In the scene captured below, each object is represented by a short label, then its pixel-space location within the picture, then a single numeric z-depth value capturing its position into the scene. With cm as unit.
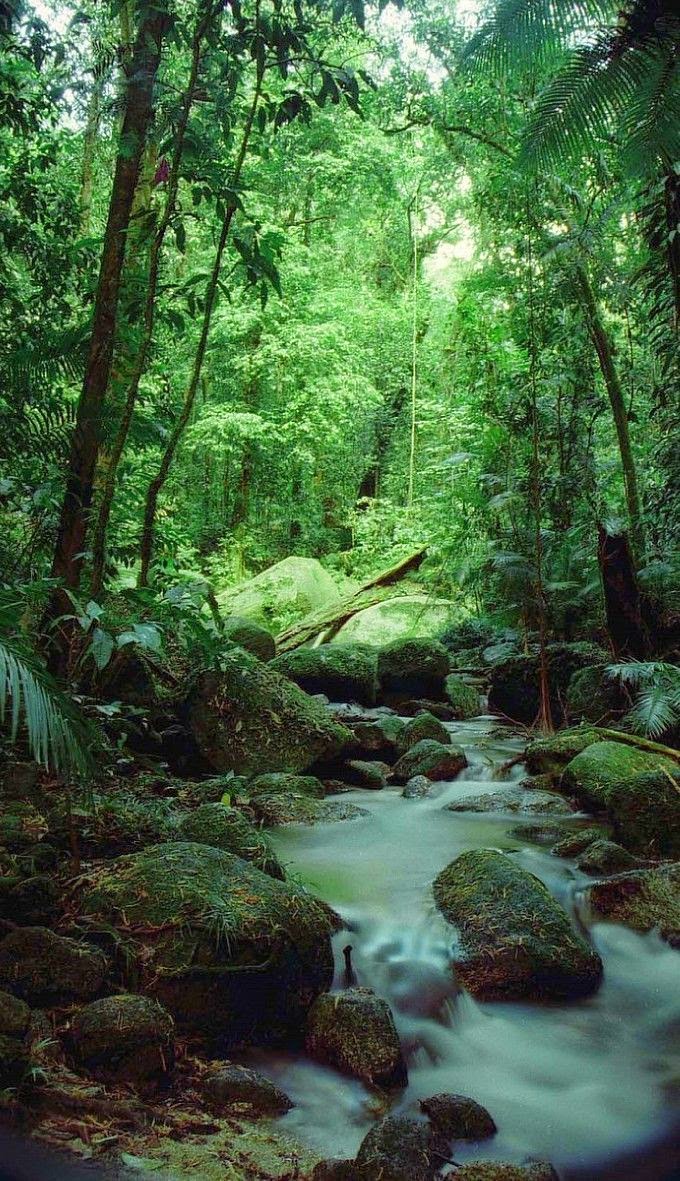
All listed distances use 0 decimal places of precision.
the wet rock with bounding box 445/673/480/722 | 1091
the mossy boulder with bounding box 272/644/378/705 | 1076
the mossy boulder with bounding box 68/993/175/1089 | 253
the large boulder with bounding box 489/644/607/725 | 989
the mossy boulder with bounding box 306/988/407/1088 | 304
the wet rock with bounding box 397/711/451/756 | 848
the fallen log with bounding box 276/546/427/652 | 1553
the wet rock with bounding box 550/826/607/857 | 541
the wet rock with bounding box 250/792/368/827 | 605
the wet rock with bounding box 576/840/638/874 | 509
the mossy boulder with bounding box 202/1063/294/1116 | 262
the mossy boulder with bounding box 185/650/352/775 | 693
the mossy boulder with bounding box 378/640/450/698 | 1113
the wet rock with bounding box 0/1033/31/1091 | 232
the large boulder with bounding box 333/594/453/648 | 1545
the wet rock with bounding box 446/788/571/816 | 662
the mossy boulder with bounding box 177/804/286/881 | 410
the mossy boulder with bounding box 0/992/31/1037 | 247
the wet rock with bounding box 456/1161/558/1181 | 245
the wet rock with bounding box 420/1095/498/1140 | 272
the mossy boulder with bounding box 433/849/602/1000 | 379
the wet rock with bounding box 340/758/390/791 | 741
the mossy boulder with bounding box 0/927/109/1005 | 272
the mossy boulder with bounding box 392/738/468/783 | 760
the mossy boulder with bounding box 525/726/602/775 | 735
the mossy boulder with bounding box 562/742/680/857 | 554
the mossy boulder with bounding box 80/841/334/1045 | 300
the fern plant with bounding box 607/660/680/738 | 695
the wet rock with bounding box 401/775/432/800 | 710
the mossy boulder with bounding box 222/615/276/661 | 1071
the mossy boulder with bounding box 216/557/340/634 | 1730
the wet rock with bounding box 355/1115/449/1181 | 233
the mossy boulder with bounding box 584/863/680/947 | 436
